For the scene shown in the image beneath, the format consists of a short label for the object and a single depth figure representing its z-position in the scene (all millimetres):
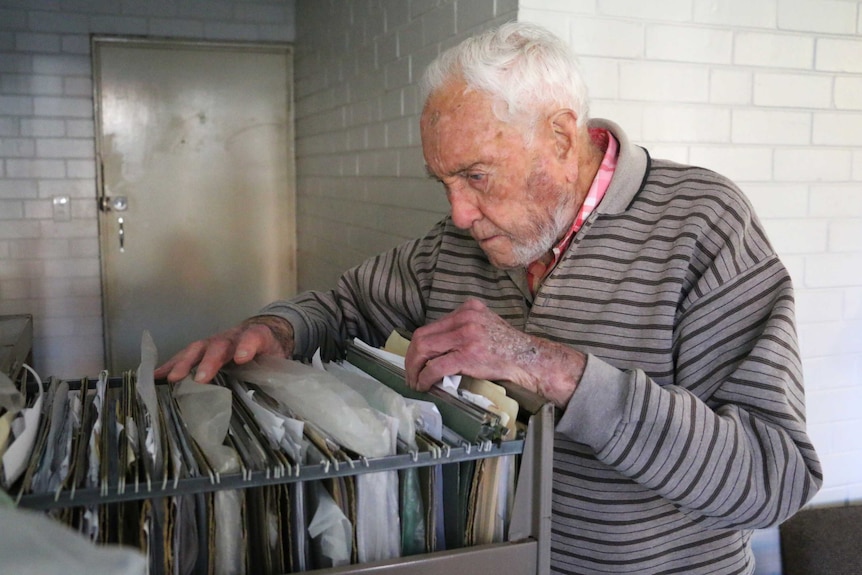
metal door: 4176
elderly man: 1020
